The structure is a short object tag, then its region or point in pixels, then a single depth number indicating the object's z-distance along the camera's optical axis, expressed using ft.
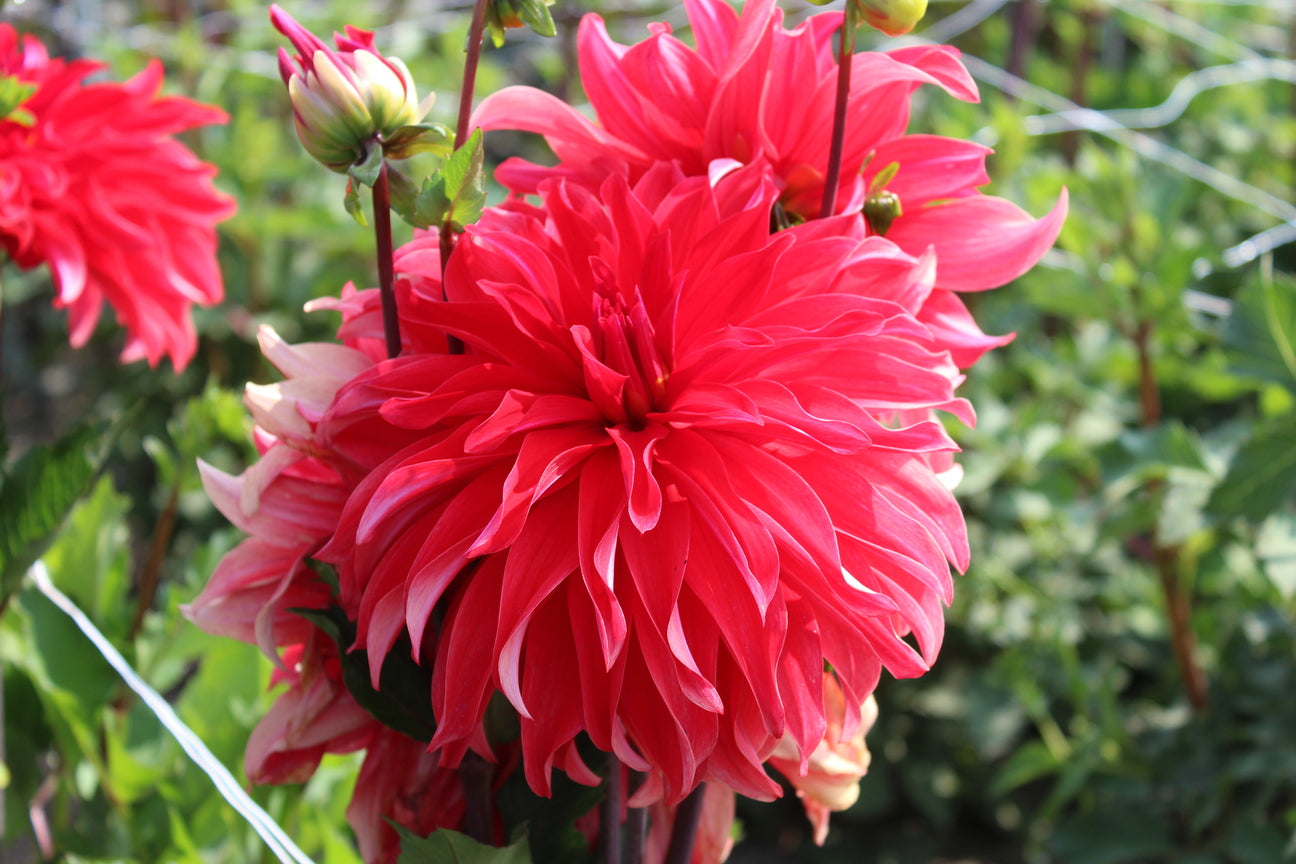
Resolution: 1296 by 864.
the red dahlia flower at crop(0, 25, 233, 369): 2.56
